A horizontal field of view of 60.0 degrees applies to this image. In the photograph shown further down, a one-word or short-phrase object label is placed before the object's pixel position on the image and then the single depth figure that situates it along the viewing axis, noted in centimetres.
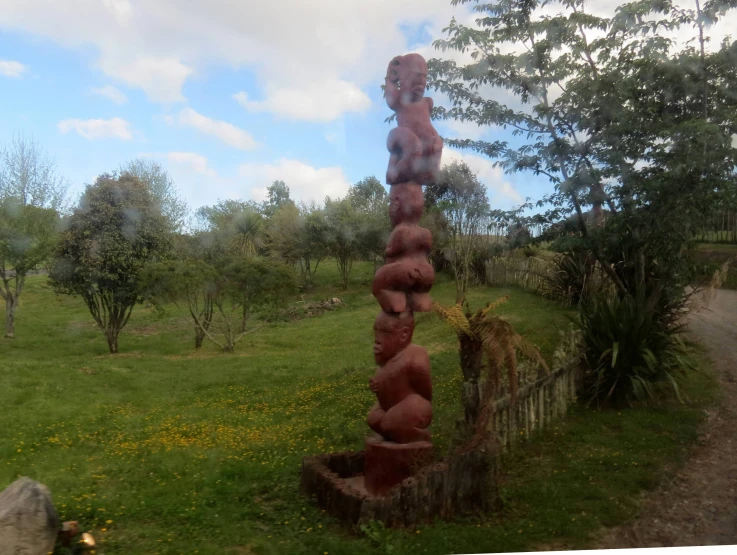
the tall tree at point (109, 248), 1196
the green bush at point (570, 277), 983
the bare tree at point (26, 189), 951
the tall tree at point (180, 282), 1124
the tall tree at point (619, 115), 570
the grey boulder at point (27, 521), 317
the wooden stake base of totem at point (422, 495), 364
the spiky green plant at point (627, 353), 591
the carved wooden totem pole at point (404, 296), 399
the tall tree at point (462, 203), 728
